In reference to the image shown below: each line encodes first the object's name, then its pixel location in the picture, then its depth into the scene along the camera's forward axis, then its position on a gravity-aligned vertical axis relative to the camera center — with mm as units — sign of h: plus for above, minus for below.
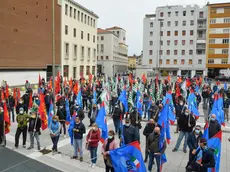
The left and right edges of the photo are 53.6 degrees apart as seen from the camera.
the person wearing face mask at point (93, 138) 7306 -1971
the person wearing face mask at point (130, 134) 7250 -1802
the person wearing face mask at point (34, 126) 8871 -1916
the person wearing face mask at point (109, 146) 6305 -1929
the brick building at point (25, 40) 28844 +5199
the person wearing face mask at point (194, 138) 7027 -1874
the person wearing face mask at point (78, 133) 7797 -1919
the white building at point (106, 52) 78644 +9129
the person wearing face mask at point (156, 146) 6672 -2023
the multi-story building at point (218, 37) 59031 +10737
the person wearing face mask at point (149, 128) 7715 -1714
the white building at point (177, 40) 61531 +10607
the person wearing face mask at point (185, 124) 8547 -1738
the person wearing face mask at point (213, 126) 8013 -1727
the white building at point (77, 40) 43419 +7934
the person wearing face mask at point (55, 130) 8414 -1965
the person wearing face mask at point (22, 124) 9000 -1867
